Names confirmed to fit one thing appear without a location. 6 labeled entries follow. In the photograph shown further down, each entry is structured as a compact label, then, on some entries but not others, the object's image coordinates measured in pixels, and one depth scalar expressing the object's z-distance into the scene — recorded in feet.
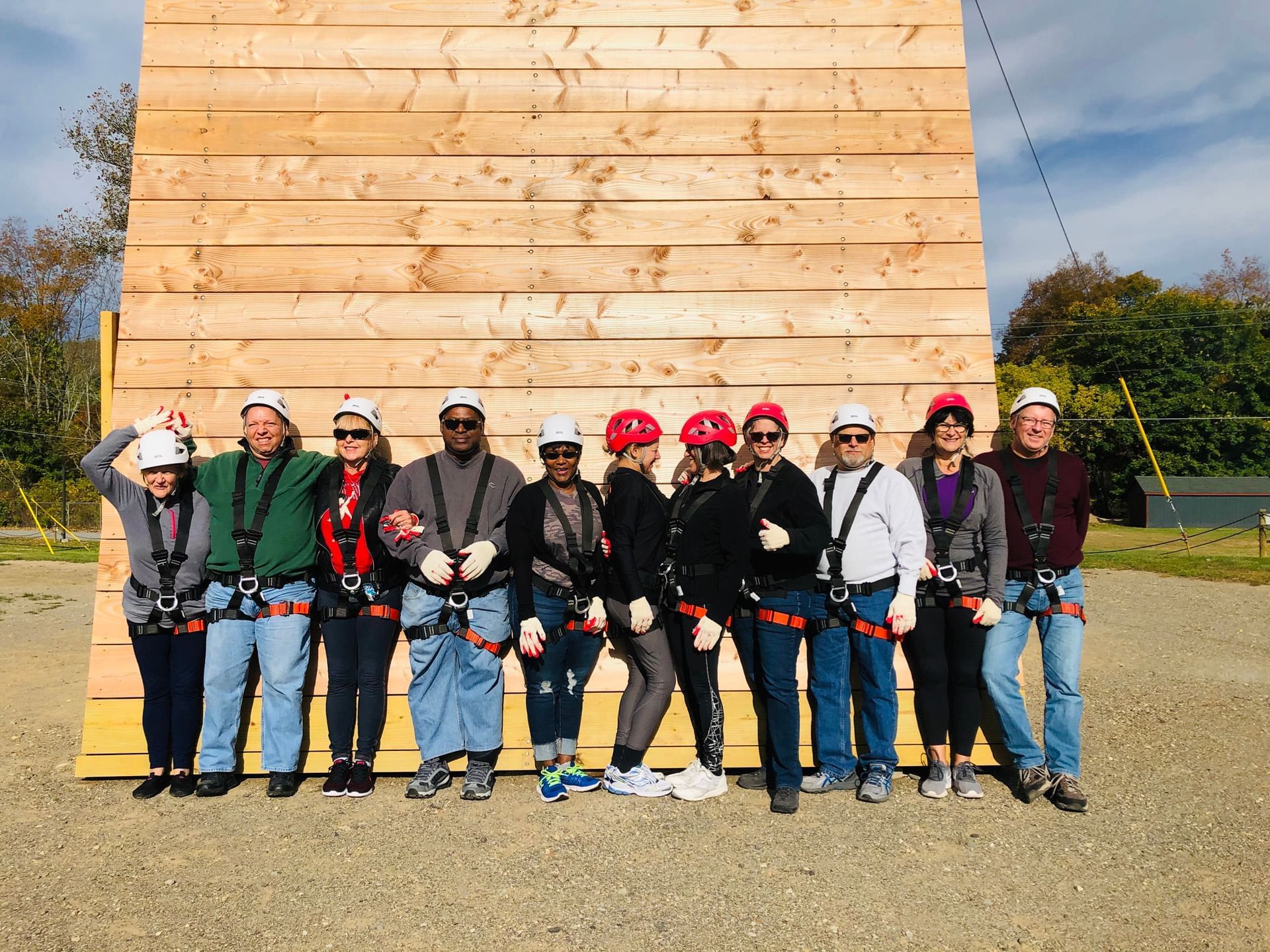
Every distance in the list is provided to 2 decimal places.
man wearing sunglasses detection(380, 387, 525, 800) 14.08
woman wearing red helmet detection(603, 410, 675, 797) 13.71
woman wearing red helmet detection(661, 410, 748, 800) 13.56
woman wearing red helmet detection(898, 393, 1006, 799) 14.25
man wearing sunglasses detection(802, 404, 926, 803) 14.23
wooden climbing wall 16.31
